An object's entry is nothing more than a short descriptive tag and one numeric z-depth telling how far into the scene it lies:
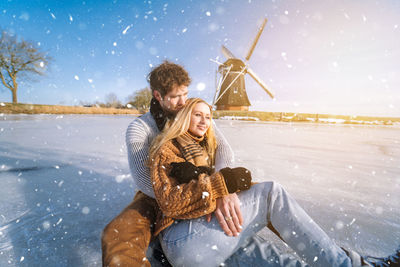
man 1.08
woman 1.10
